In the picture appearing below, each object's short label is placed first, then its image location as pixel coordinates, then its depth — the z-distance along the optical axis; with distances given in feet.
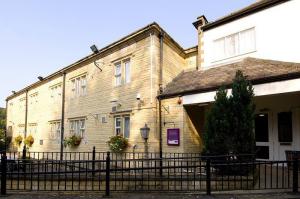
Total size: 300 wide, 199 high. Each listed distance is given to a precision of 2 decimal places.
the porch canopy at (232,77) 24.17
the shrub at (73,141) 47.36
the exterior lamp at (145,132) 32.85
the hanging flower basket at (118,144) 36.72
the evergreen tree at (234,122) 22.59
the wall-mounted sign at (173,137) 31.87
